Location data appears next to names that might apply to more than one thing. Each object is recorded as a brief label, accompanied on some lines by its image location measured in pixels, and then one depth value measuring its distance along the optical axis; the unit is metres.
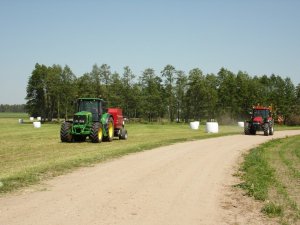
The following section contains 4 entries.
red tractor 33.94
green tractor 24.34
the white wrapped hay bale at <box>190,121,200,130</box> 48.23
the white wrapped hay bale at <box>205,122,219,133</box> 39.09
